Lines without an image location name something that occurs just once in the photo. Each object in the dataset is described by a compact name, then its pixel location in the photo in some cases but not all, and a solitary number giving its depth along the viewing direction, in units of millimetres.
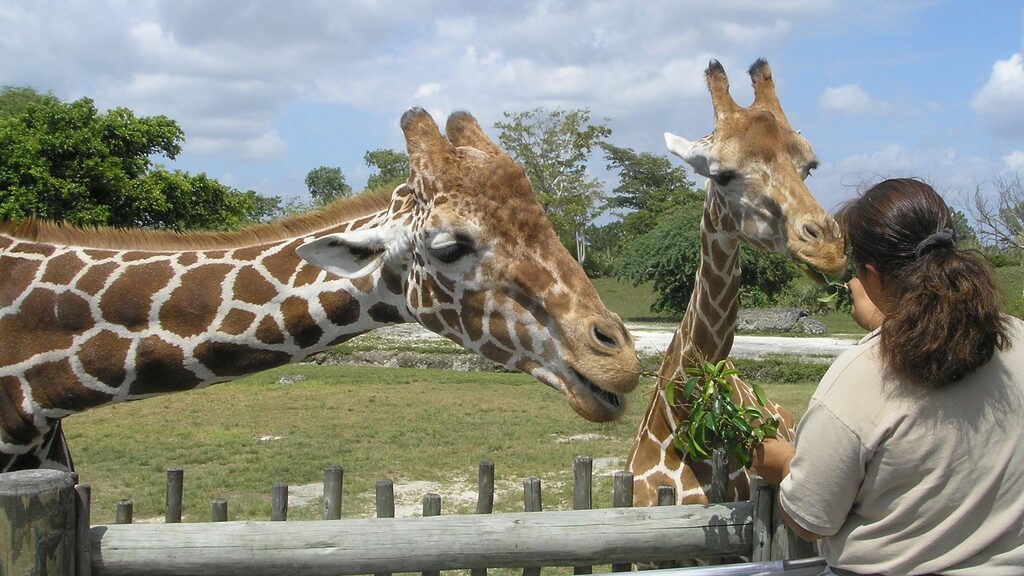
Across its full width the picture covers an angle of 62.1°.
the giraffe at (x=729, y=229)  4254
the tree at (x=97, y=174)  19016
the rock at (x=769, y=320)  30936
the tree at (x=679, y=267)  35625
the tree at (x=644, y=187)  62906
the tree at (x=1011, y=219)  30156
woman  2213
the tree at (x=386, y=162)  66000
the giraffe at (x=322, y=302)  3398
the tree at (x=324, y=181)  79500
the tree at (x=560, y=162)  45719
